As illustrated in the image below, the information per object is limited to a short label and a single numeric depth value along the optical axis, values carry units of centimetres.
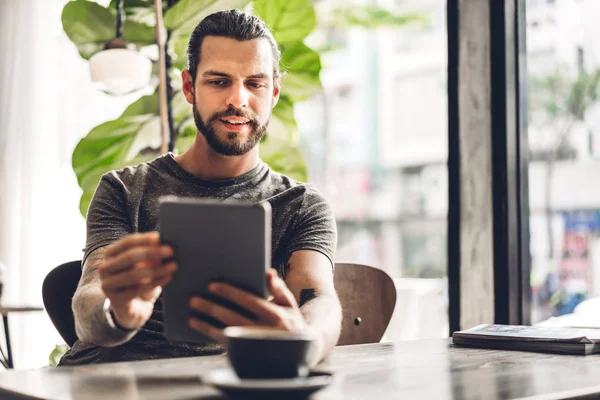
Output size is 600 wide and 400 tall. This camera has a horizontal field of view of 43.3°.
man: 154
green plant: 280
